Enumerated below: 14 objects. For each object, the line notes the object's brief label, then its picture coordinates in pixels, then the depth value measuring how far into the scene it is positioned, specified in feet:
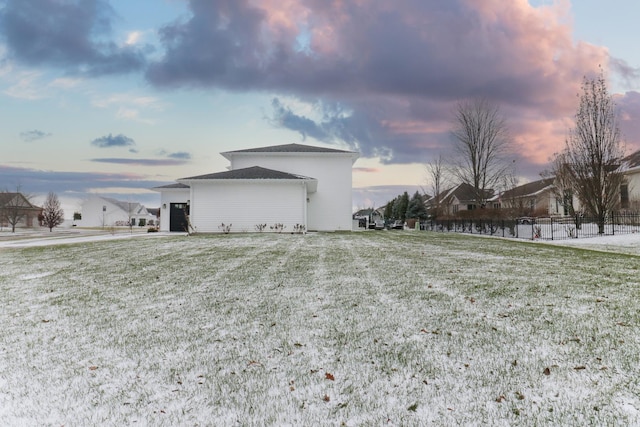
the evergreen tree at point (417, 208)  172.60
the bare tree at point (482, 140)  108.58
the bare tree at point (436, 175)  144.97
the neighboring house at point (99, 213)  222.07
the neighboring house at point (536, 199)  115.65
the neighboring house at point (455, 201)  166.79
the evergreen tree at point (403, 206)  192.40
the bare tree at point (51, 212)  133.69
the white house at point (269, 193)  70.18
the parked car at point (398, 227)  130.05
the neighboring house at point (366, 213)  131.19
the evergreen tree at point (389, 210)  224.74
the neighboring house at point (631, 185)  84.54
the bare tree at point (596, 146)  73.20
